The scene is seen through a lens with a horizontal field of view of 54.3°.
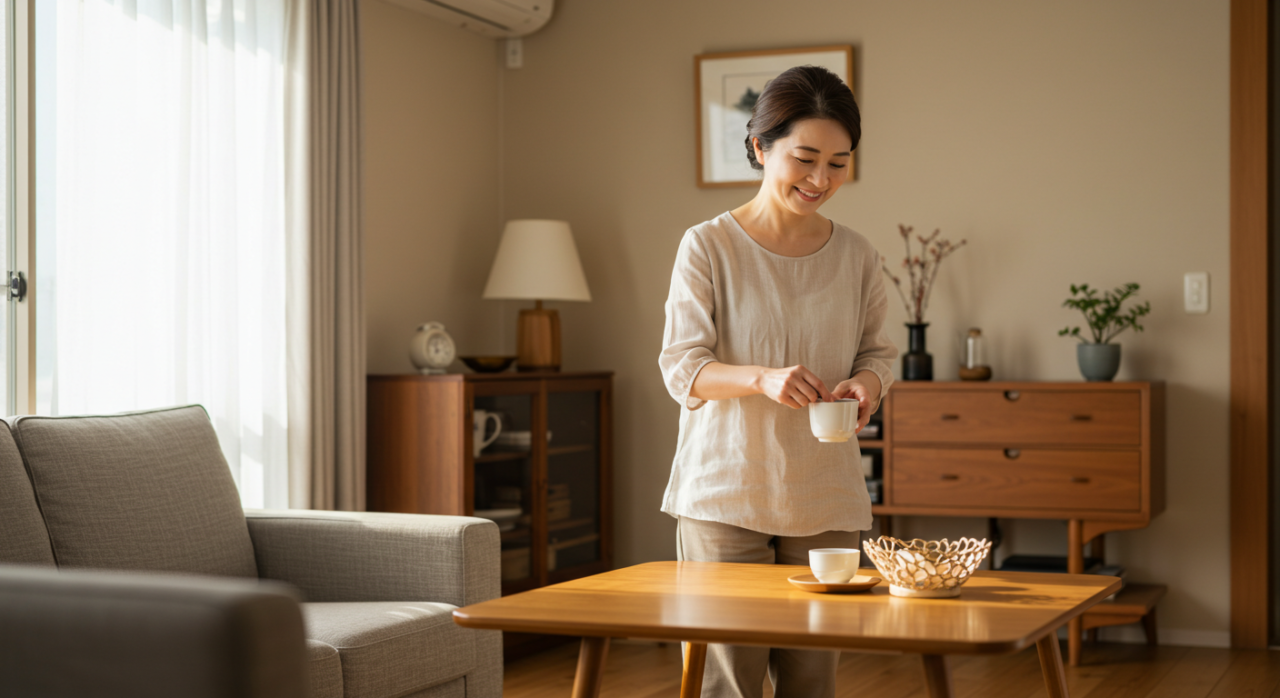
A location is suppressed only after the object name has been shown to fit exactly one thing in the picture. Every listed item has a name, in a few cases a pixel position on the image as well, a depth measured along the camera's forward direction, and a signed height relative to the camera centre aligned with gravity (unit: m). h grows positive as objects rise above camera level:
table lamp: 4.11 +0.19
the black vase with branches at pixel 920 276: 3.92 +0.20
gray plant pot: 3.70 -0.07
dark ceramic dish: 3.87 -0.08
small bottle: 3.89 -0.04
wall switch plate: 3.83 +0.14
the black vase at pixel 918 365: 3.88 -0.09
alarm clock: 3.75 -0.04
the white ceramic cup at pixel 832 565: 1.59 -0.29
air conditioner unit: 4.11 +1.11
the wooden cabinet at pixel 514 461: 3.58 -0.38
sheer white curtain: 2.83 +0.29
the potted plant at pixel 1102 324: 3.71 +0.04
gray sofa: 2.28 -0.42
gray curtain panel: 3.41 +0.22
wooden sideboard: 3.56 -0.35
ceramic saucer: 1.58 -0.32
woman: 1.81 -0.03
